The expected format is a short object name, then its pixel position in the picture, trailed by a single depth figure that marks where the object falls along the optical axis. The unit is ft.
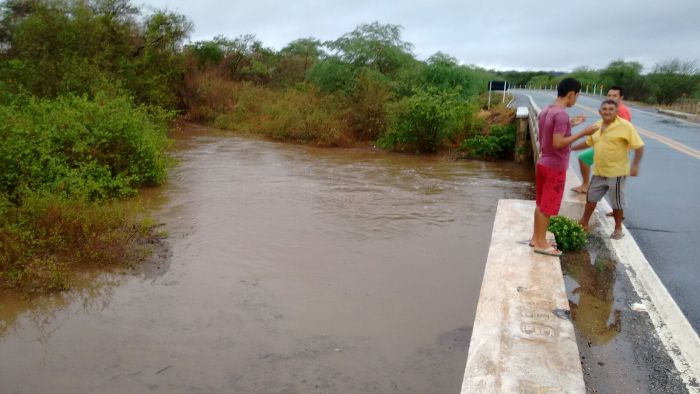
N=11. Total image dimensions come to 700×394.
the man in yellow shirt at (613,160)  20.13
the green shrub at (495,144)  55.67
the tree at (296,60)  114.11
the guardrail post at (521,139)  53.21
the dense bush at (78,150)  29.12
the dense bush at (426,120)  57.47
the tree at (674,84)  126.00
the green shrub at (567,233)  19.13
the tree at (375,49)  74.38
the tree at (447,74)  72.28
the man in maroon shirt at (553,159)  16.21
